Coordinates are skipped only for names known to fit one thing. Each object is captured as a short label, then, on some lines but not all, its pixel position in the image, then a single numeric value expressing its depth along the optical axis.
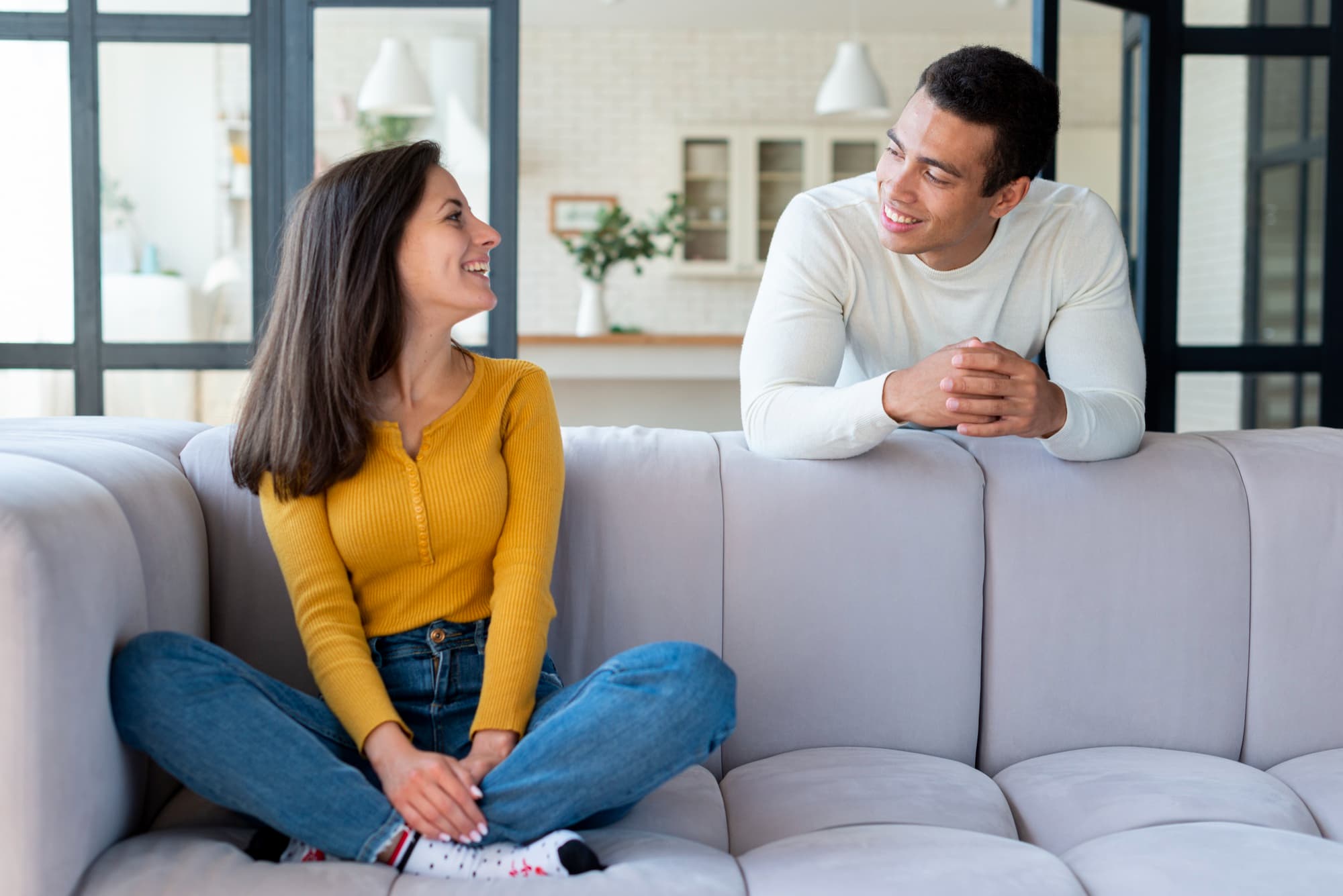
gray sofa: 1.56
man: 1.67
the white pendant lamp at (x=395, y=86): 3.23
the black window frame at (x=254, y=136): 2.48
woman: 1.23
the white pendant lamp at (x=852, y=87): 5.38
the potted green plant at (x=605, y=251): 5.44
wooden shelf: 5.35
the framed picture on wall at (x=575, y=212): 7.45
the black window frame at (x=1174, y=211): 2.63
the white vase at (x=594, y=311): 5.77
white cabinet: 7.37
